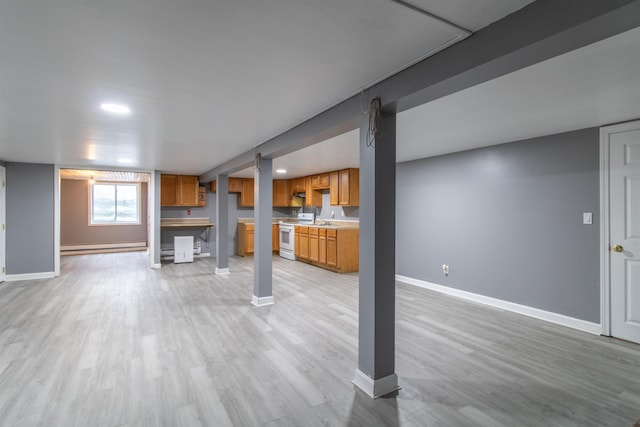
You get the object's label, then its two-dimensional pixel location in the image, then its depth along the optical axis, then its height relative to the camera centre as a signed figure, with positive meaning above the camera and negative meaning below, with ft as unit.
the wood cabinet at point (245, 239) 27.61 -2.31
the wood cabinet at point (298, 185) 27.55 +2.48
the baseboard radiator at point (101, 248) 29.40 -3.43
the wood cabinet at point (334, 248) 20.99 -2.45
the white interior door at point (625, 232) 10.19 -0.60
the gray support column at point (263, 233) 13.92 -0.91
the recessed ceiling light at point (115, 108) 8.53 +2.88
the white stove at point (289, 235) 26.50 -1.90
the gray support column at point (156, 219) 22.70 -0.47
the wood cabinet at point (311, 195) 26.40 +1.48
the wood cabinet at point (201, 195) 27.35 +1.47
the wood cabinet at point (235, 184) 28.35 +2.55
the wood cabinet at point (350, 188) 21.40 +1.71
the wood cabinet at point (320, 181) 24.12 +2.46
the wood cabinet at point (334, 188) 22.53 +1.80
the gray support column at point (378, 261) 7.23 -1.13
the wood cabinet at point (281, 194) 29.86 +1.77
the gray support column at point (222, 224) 20.79 -0.76
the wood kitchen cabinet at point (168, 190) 25.89 +1.84
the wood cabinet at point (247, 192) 28.91 +1.87
